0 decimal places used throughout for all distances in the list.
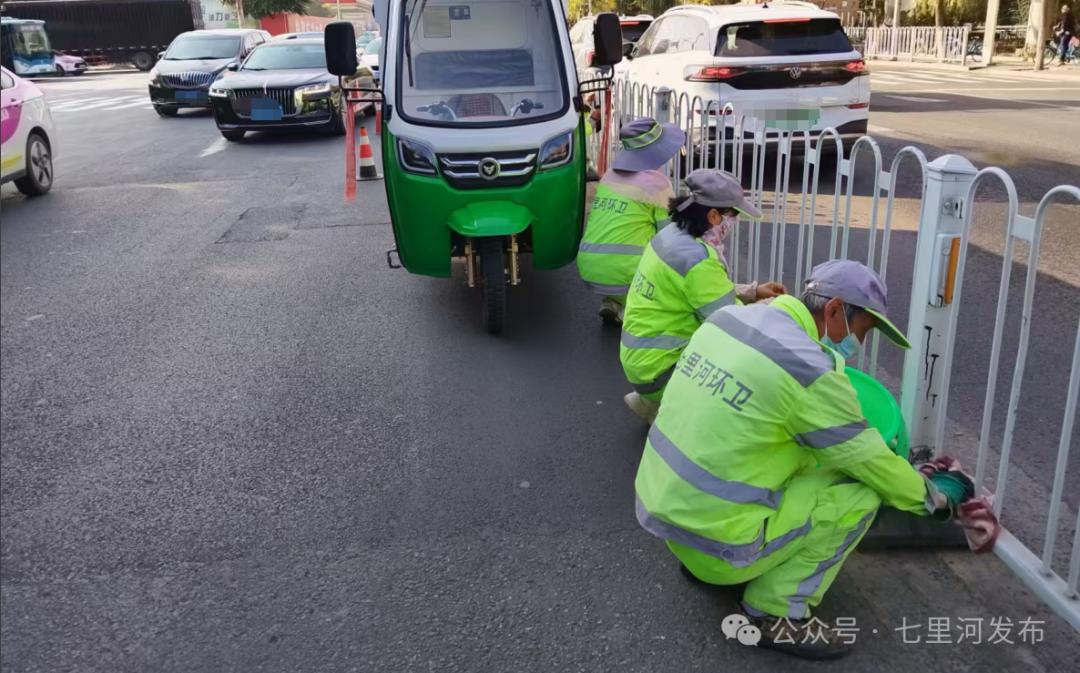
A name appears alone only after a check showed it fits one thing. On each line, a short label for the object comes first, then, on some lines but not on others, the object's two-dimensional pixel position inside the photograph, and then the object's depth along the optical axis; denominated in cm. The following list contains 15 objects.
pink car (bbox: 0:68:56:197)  1015
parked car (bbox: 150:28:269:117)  1878
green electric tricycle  565
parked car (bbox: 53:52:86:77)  4050
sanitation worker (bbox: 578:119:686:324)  541
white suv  983
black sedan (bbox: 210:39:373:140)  1494
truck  4147
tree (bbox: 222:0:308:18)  6188
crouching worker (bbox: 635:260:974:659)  263
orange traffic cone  1164
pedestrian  2959
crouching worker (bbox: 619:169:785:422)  401
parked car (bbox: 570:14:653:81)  1515
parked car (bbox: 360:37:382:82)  2177
